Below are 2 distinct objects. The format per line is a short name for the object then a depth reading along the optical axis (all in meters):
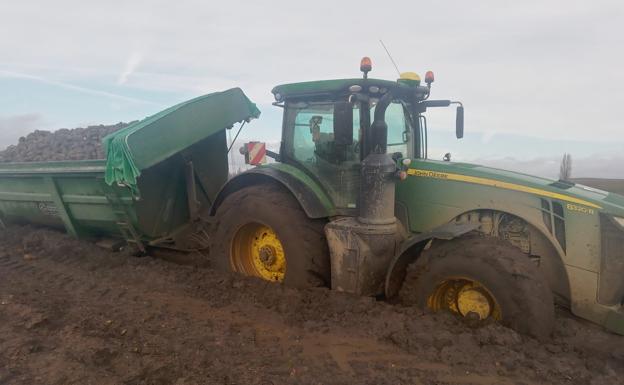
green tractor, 3.44
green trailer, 4.70
